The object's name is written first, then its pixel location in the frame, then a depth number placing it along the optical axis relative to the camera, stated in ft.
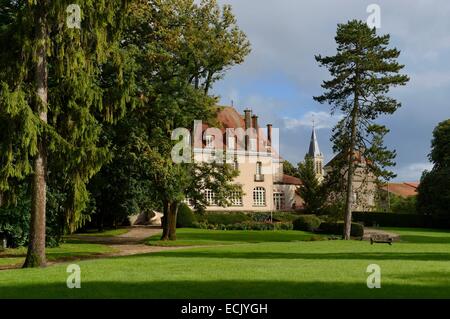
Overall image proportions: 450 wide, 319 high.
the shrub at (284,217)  199.54
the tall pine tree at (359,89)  135.64
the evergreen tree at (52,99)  57.11
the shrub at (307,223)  174.09
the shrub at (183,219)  175.75
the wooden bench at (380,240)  106.01
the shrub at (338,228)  150.82
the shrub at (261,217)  200.13
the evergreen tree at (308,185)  227.20
